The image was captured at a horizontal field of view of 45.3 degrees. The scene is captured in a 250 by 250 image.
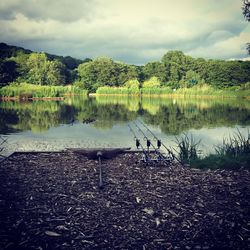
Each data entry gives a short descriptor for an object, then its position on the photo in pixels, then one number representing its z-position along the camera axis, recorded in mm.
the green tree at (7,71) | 76044
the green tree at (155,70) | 91375
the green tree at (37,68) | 81688
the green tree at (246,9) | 11234
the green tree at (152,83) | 84250
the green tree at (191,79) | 84250
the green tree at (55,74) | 82938
